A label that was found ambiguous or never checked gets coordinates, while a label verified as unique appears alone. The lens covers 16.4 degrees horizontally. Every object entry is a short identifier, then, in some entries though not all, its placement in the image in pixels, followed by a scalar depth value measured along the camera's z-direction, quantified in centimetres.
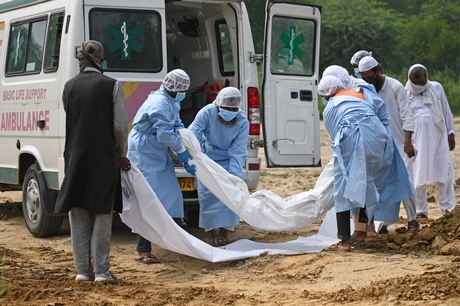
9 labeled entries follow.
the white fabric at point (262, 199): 1372
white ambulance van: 1425
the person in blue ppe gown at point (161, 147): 1316
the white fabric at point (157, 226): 1194
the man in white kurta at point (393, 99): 1480
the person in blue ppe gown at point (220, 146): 1432
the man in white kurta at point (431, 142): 1658
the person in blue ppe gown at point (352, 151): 1267
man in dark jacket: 1105
